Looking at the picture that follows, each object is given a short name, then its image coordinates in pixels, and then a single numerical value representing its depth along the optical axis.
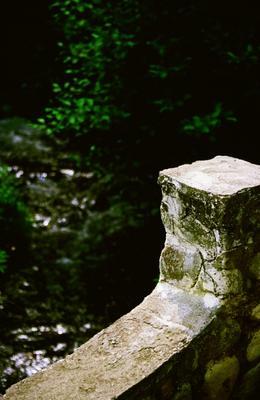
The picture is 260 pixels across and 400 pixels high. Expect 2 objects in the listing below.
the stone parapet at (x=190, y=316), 2.12
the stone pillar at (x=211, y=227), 2.21
